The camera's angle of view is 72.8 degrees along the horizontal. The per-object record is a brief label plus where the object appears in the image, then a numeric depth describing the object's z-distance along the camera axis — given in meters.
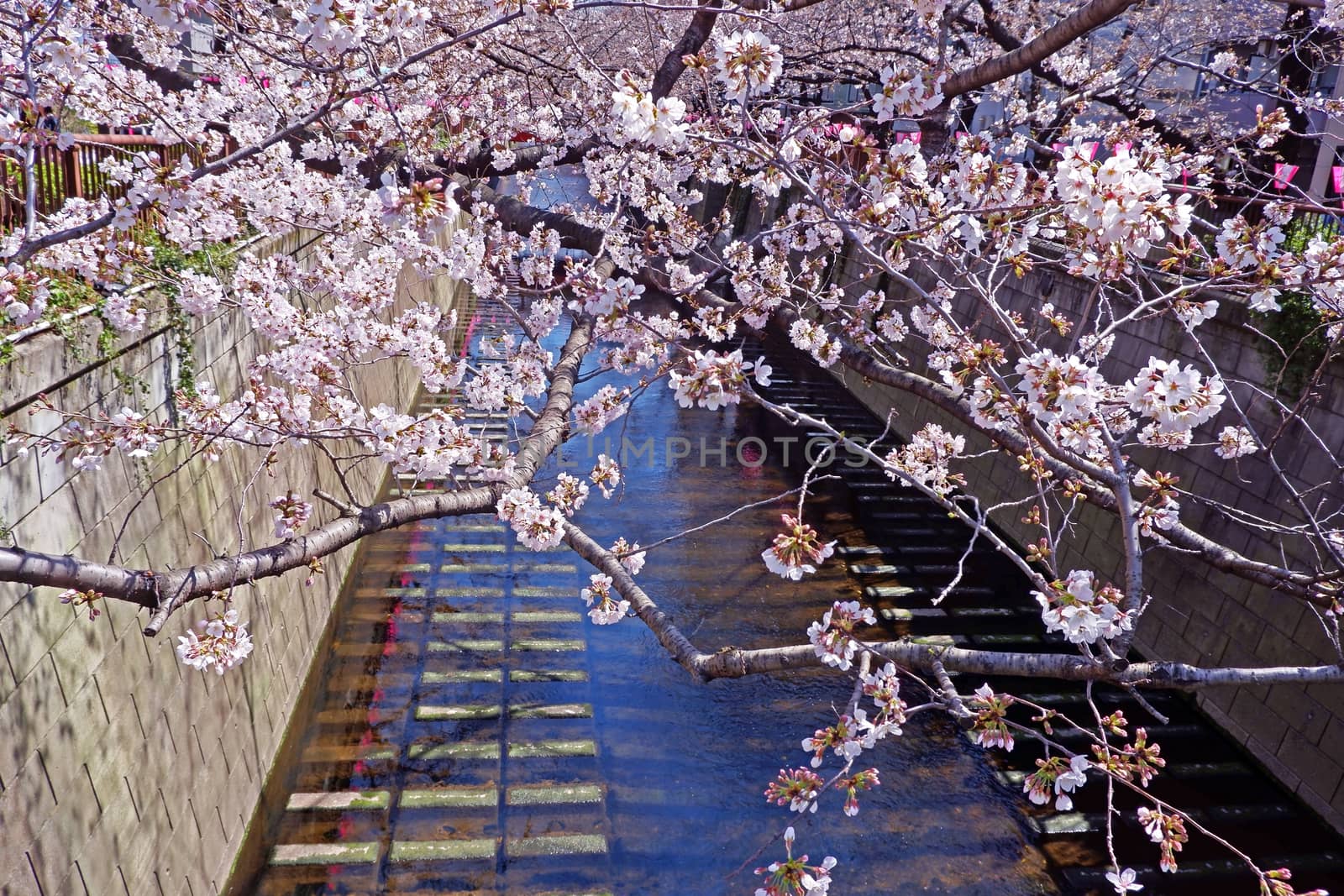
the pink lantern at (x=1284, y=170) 10.11
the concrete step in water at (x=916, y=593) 10.89
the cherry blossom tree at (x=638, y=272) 3.57
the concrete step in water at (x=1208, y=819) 7.51
